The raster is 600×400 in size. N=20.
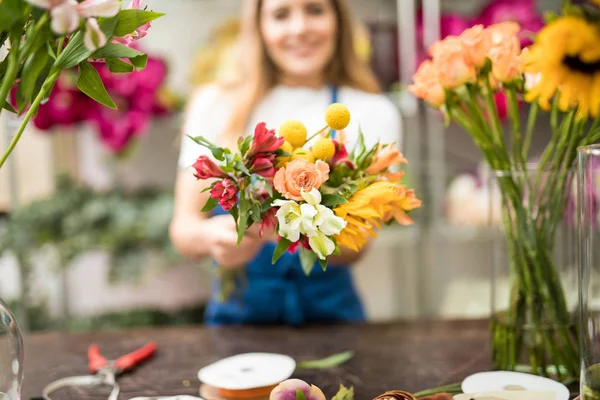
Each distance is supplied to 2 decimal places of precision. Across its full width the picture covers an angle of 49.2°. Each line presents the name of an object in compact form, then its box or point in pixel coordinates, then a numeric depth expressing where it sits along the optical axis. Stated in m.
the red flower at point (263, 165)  0.60
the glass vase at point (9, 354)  0.61
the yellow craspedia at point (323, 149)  0.62
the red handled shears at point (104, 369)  0.78
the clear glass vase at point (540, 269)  0.74
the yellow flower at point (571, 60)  0.52
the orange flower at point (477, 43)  0.70
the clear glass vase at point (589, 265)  0.60
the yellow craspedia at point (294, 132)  0.62
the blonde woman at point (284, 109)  1.25
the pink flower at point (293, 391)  0.60
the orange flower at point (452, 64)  0.71
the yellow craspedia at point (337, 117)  0.58
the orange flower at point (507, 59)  0.69
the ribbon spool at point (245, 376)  0.72
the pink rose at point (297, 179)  0.58
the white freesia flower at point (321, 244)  0.57
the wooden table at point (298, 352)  0.78
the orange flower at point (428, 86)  0.74
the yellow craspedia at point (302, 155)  0.62
